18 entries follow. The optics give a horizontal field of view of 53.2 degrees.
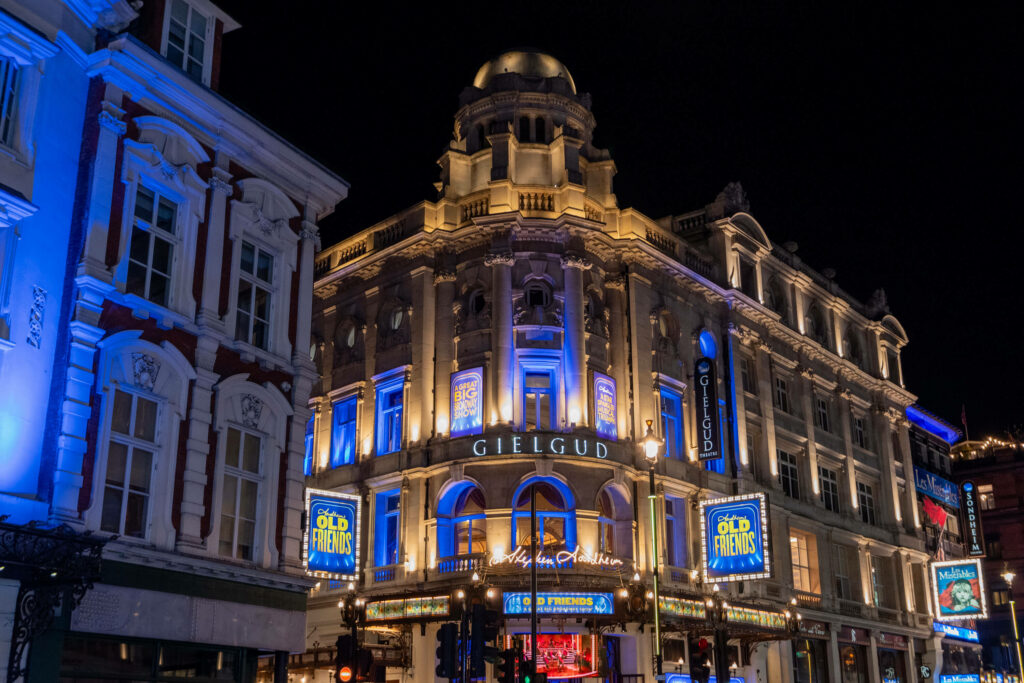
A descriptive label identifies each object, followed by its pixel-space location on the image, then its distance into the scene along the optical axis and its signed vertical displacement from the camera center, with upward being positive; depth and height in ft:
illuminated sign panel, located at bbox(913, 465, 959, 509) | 192.44 +31.73
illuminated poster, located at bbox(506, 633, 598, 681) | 108.17 +0.49
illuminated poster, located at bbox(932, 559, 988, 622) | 173.06 +11.06
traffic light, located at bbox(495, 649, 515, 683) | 65.64 -0.32
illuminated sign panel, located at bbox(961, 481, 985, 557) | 203.36 +26.22
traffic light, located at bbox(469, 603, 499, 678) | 56.75 +1.18
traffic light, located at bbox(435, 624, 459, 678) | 55.11 +0.31
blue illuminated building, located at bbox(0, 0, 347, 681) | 55.01 +17.93
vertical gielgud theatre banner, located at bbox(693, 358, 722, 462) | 128.36 +29.99
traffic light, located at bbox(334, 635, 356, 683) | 59.62 -0.22
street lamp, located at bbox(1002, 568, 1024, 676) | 134.33 +7.19
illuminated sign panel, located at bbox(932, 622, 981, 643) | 178.40 +4.57
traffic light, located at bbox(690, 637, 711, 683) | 76.84 -0.25
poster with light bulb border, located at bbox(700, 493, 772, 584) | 116.47 +14.09
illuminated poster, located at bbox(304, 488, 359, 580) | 83.61 +10.00
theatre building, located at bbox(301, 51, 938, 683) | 112.98 +28.51
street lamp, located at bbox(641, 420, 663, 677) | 74.62 +13.33
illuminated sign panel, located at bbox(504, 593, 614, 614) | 104.52 +5.39
